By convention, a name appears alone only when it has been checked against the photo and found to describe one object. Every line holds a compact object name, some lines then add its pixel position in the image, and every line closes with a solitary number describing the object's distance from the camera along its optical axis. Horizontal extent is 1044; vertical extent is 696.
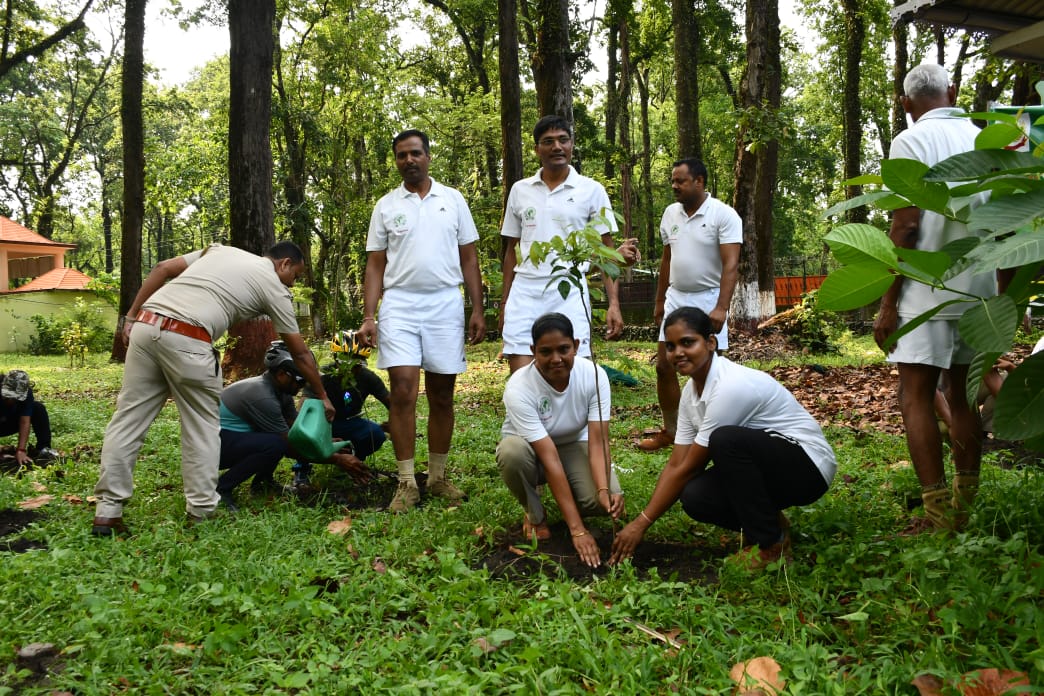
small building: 22.89
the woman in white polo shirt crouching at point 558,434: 3.58
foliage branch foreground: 1.73
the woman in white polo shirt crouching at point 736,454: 3.12
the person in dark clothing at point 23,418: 5.65
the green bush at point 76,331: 16.08
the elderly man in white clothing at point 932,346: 3.27
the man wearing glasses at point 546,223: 4.49
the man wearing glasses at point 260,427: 4.64
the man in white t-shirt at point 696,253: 5.04
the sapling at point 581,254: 3.34
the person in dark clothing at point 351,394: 5.01
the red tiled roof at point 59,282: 25.03
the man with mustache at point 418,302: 4.58
